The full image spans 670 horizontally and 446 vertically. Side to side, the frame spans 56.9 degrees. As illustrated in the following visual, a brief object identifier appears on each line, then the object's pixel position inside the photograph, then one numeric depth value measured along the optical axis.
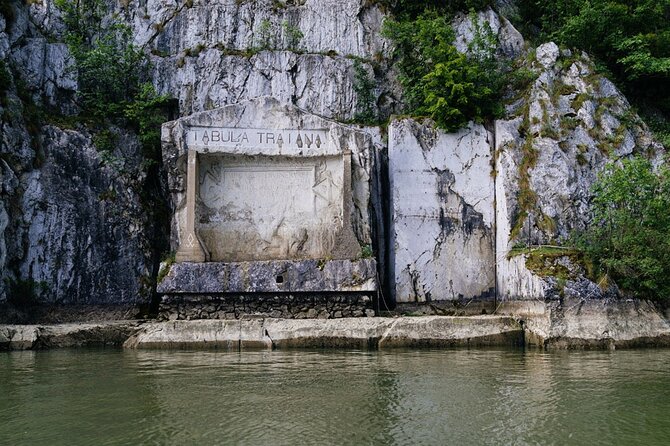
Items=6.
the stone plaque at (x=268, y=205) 15.70
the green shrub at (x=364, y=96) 17.88
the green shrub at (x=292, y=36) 18.52
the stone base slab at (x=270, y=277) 13.94
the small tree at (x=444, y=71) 15.74
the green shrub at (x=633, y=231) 12.47
